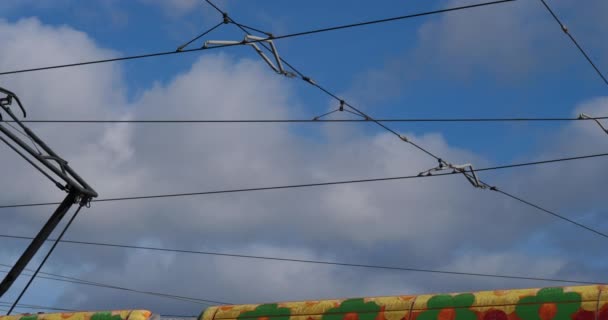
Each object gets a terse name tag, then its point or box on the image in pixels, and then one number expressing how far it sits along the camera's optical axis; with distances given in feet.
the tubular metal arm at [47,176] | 62.03
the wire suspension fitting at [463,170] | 73.43
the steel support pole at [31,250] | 62.49
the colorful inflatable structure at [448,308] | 43.04
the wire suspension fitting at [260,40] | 60.29
